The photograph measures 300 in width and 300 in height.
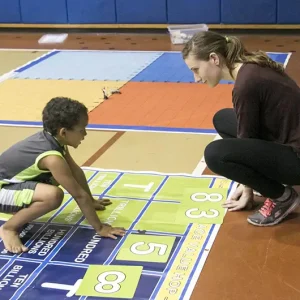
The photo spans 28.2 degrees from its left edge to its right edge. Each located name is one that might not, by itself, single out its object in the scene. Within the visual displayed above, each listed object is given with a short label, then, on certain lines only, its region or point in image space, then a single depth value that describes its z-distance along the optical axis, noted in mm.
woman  2242
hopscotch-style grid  2068
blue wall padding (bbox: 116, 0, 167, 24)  6812
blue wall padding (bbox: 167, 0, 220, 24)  6629
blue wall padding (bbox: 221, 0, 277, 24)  6496
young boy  2289
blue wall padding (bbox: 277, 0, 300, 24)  6408
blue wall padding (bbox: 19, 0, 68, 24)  7129
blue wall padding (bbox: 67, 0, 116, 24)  6961
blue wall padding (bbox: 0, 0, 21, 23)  7242
